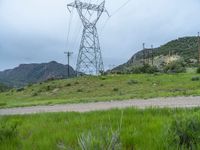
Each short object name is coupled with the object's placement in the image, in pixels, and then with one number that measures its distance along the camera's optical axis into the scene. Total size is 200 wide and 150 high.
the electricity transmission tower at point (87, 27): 73.38
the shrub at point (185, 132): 6.40
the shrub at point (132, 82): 48.16
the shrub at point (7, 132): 8.42
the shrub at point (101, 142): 5.25
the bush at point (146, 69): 72.56
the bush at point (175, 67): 68.86
